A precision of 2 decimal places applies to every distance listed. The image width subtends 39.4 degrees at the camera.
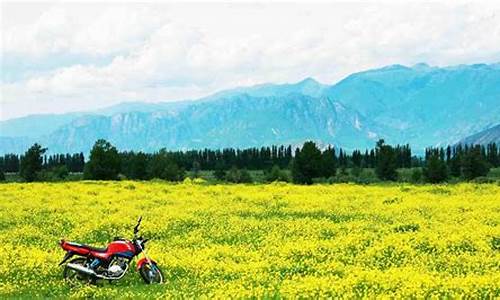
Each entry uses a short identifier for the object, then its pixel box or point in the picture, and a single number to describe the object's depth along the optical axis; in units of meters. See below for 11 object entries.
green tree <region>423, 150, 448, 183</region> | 114.06
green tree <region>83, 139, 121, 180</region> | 114.25
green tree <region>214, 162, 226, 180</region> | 154.88
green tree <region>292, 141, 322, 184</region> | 123.69
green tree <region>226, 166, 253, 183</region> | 123.88
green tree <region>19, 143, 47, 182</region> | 133.00
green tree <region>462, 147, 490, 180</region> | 132.62
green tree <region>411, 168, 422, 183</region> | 116.24
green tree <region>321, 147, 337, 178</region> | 125.31
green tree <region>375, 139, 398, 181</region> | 132.75
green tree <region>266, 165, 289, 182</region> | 128.62
